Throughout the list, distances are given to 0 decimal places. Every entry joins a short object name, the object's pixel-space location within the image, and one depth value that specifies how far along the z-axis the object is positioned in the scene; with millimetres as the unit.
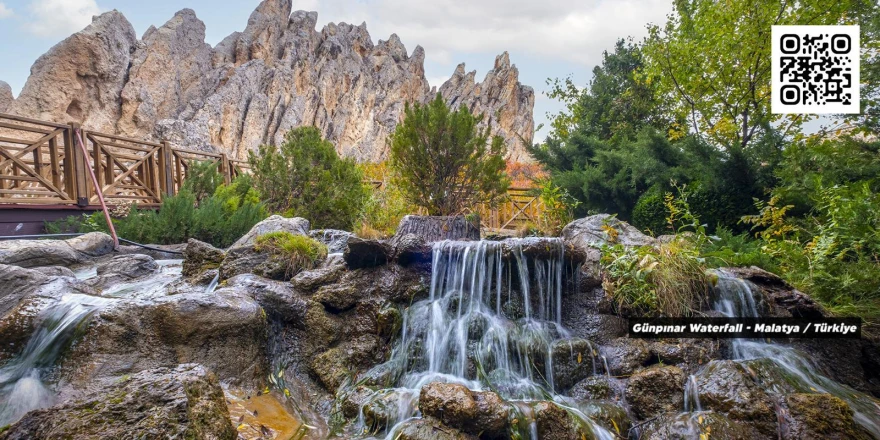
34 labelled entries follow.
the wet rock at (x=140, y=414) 1943
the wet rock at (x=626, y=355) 3594
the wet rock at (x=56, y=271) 4543
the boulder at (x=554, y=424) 2777
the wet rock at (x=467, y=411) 2646
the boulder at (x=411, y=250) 4660
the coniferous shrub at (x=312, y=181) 8734
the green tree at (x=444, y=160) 6758
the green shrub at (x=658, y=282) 4031
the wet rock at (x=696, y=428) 2645
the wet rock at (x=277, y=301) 4016
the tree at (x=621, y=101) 11633
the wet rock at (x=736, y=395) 2729
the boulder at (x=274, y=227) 5943
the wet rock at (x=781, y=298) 4078
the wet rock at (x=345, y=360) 3570
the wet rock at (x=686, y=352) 3525
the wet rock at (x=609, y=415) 3012
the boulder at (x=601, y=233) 5598
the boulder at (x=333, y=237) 6441
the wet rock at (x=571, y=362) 3607
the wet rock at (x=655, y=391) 3115
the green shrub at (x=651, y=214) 7578
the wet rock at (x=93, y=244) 6046
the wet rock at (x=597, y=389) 3373
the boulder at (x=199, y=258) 5191
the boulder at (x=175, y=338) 2992
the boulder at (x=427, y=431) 2568
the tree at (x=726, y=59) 8570
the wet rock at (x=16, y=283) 3770
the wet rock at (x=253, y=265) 4777
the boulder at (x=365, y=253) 4566
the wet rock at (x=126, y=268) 4952
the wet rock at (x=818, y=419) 2575
